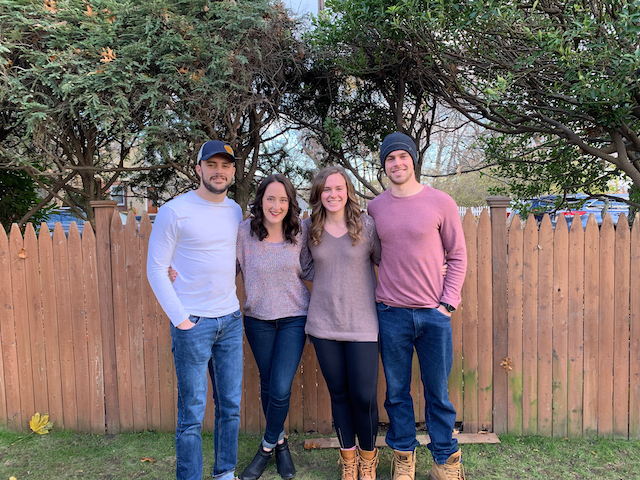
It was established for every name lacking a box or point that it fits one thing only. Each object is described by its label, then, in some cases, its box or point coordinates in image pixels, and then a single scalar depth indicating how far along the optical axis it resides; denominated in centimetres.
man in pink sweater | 253
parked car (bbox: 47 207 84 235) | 1314
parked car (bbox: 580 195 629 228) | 1396
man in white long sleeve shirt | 241
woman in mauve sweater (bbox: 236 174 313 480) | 265
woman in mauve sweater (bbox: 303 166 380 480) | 256
